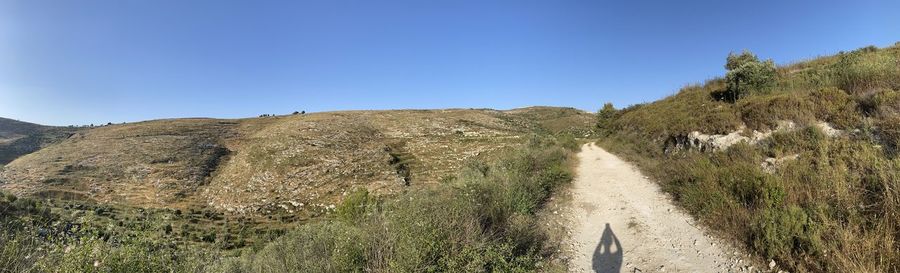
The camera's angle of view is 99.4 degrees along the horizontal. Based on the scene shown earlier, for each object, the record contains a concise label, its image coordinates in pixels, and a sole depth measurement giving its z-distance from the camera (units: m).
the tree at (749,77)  16.72
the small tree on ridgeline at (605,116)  39.55
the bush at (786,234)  5.51
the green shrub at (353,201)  18.86
